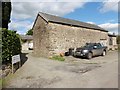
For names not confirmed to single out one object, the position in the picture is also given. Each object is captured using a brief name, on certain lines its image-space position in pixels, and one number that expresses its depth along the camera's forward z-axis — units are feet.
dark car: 31.67
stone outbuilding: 36.45
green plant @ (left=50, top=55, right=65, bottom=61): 30.30
